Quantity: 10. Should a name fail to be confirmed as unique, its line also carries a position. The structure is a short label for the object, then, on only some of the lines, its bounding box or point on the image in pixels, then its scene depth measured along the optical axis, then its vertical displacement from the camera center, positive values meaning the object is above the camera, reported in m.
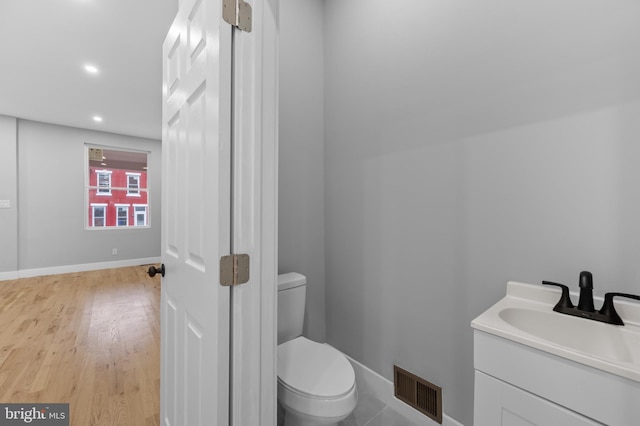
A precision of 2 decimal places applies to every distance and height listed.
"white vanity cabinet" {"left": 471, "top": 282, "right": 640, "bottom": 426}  0.66 -0.43
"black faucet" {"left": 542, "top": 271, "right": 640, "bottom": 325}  0.90 -0.32
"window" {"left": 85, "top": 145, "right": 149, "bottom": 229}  5.15 +0.40
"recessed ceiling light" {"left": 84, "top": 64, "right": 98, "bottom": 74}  2.89 +1.48
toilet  1.12 -0.75
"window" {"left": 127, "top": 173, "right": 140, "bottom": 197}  5.55 +0.50
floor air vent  1.45 -1.01
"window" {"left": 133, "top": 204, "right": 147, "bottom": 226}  5.63 -0.12
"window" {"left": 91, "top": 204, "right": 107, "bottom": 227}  5.18 -0.12
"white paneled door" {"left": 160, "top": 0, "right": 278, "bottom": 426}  0.81 -0.01
